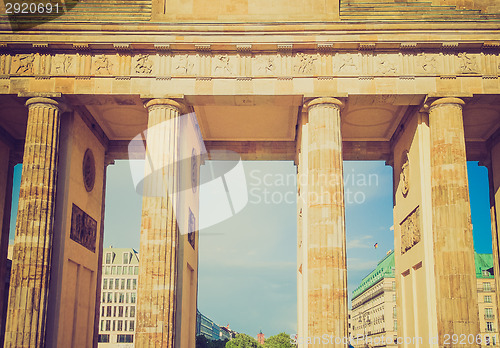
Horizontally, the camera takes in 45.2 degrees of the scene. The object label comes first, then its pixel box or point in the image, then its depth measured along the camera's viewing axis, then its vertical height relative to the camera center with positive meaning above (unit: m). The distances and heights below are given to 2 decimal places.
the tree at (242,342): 104.72 -1.50
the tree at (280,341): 107.56 -1.30
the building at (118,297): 108.56 +6.49
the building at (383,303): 78.38 +4.99
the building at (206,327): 176.71 +1.87
